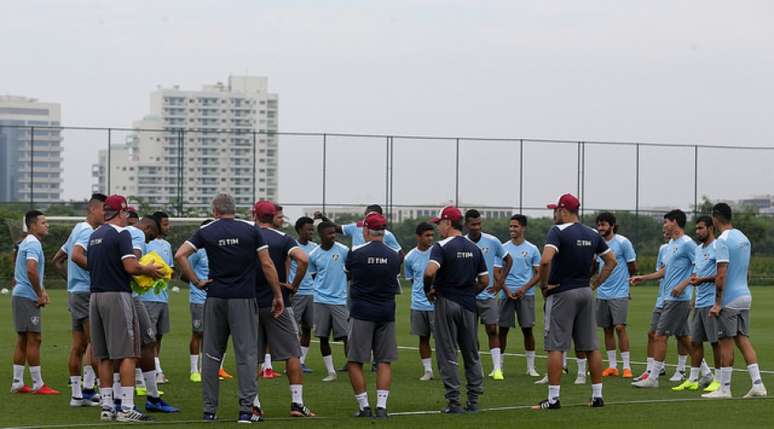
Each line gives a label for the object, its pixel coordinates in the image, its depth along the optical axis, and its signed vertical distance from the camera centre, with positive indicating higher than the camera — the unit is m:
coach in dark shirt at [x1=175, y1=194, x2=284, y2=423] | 13.19 -0.91
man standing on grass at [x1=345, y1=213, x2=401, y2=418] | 13.81 -1.14
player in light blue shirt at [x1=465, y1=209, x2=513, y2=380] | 18.05 -0.95
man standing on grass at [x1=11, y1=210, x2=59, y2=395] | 15.24 -1.25
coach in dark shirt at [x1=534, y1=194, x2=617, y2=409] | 14.16 -1.02
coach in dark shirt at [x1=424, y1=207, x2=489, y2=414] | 13.99 -1.10
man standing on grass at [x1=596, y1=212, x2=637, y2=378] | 18.19 -1.33
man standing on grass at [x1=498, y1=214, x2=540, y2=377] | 18.62 -1.26
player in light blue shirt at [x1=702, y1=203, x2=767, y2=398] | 15.22 -1.12
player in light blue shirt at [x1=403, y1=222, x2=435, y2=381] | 17.70 -1.59
